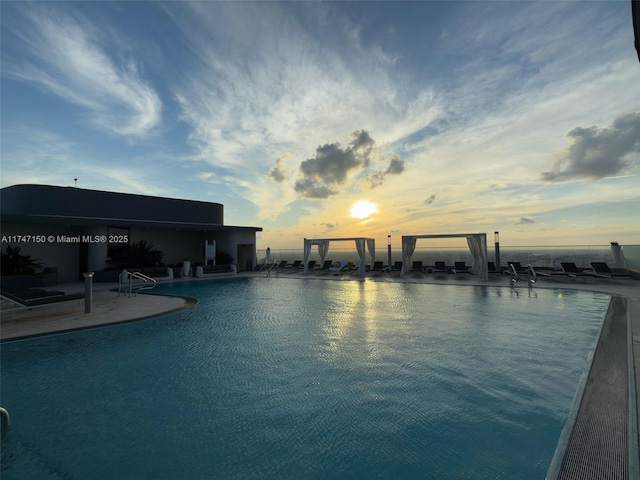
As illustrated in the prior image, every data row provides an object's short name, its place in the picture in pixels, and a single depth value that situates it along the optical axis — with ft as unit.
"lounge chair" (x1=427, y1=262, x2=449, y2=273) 54.08
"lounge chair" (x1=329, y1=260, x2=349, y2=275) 58.70
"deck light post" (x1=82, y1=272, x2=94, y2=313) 23.26
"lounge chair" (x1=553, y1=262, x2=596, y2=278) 41.24
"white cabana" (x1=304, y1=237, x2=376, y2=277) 54.80
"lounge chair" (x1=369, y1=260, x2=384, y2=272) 59.11
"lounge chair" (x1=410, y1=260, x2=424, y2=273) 56.02
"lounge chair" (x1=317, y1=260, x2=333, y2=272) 61.44
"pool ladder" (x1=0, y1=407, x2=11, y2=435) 8.62
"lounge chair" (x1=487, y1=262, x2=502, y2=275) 48.54
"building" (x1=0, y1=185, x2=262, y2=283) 42.75
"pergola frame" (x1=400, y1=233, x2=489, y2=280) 44.14
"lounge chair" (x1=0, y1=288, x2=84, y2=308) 20.88
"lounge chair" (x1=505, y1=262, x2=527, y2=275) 45.89
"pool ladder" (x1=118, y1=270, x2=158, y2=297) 36.24
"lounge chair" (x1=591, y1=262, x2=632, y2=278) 40.19
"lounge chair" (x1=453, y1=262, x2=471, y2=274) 51.37
